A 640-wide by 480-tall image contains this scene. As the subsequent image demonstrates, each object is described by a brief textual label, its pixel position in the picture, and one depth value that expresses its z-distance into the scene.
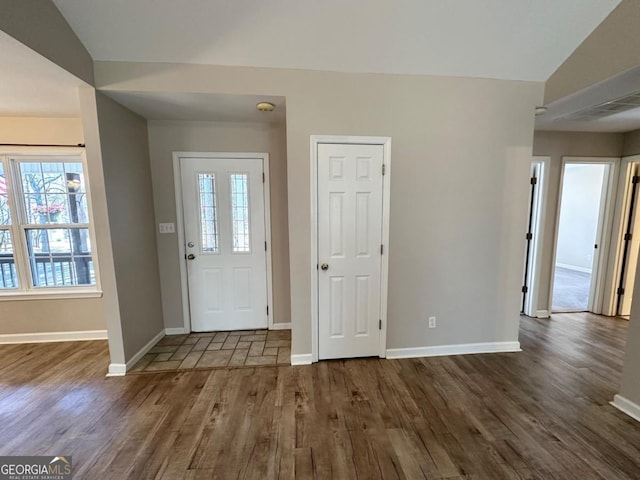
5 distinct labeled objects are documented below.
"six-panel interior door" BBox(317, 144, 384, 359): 2.41
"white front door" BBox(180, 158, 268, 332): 3.07
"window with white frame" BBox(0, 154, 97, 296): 2.84
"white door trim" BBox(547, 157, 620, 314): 3.51
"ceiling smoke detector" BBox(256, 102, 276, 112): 2.40
